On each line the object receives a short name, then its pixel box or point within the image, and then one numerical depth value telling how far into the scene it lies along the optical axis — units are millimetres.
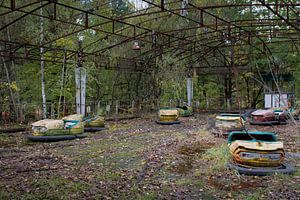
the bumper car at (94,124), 9262
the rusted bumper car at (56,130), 7371
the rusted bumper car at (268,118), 10664
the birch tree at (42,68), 10680
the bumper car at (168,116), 11336
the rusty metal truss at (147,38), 11500
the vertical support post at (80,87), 10865
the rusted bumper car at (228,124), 8109
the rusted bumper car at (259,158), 4226
